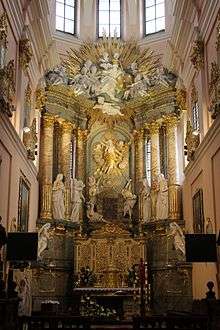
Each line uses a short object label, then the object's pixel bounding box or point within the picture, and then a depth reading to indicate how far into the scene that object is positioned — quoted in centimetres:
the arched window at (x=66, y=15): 2269
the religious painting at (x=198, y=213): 1597
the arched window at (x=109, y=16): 2330
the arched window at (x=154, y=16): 2259
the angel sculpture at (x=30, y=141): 1672
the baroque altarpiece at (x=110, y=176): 1889
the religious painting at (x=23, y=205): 1586
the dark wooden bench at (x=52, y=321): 1052
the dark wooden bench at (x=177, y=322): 980
